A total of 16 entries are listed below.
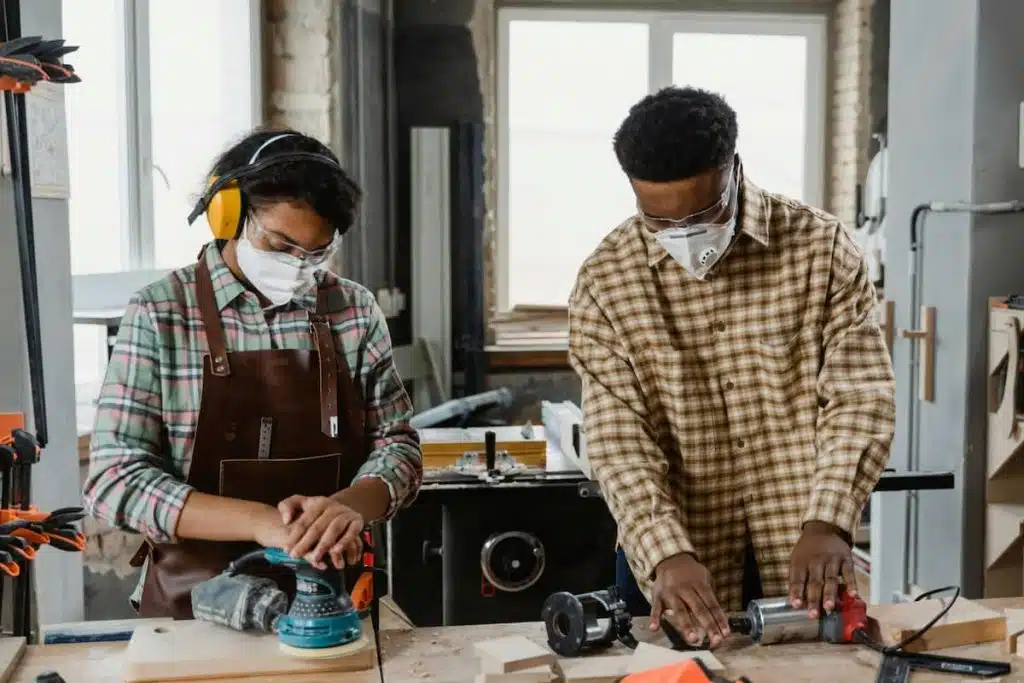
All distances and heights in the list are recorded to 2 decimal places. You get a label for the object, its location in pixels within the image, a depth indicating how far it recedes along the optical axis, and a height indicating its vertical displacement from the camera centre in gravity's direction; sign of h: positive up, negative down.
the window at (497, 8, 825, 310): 5.96 +0.75
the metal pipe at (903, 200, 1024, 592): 3.60 -0.26
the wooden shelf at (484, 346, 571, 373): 5.91 -0.59
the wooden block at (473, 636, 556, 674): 1.64 -0.59
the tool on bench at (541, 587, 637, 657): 1.79 -0.59
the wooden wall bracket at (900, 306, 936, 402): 3.55 -0.33
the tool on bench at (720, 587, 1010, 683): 1.79 -0.59
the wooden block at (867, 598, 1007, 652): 1.80 -0.60
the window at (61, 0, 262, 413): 3.65 +0.34
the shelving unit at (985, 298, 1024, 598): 3.20 -0.62
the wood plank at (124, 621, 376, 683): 1.68 -0.60
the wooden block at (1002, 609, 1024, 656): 1.77 -0.59
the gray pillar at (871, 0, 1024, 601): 3.33 +0.03
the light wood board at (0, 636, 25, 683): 1.70 -0.61
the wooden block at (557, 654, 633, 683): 1.65 -0.61
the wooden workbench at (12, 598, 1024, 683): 1.69 -0.63
